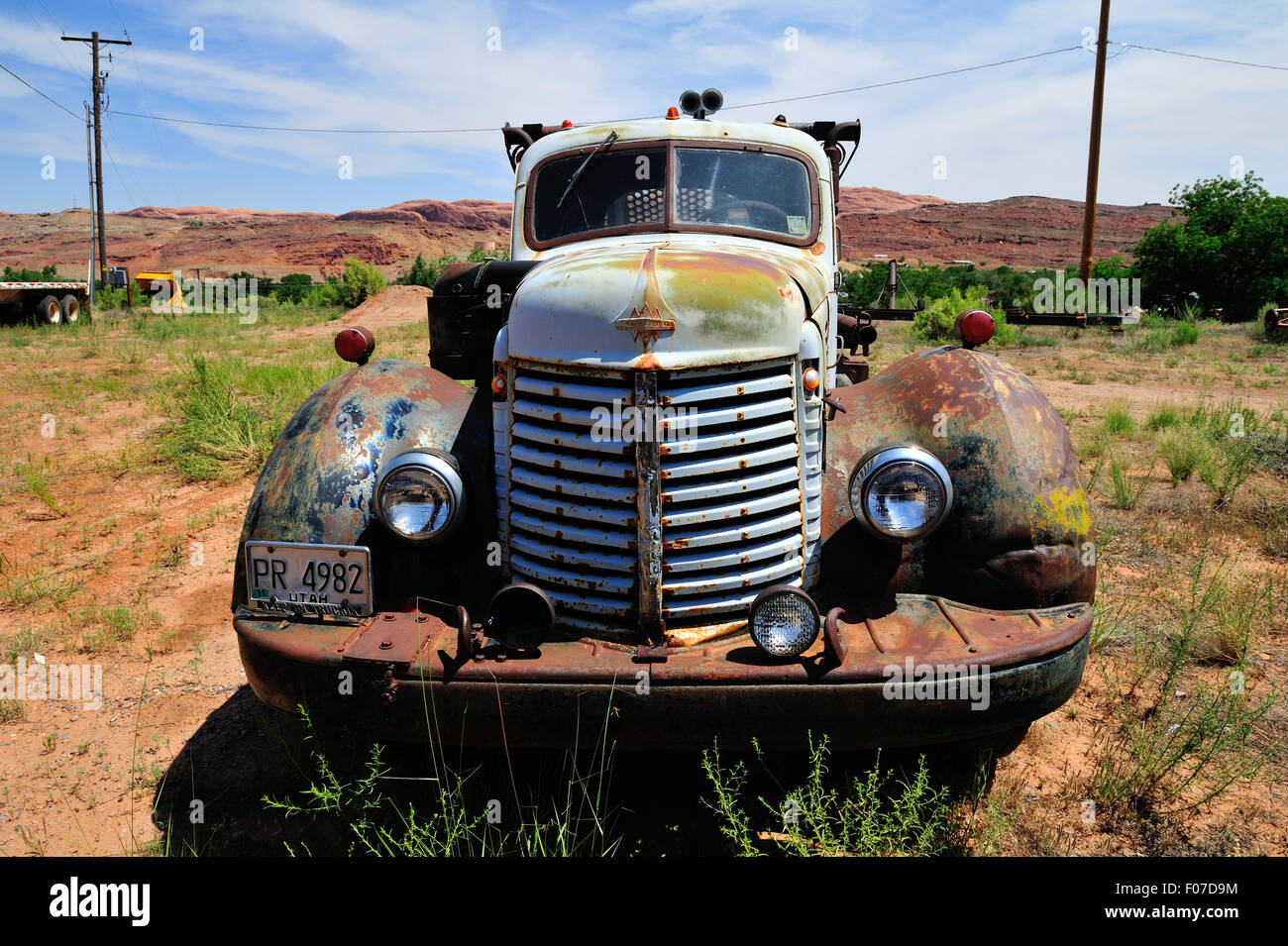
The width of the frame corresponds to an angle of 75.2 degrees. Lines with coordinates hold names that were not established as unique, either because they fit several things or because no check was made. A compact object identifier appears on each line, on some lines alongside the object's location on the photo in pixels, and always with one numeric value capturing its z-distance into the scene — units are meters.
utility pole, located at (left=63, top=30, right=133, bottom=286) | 33.19
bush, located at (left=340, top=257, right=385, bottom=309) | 37.31
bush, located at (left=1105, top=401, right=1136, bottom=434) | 9.38
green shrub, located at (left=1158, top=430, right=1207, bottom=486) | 7.43
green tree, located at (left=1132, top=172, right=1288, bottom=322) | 27.94
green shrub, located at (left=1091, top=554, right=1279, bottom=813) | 3.38
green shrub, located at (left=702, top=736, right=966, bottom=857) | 2.77
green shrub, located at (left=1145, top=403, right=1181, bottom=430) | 9.35
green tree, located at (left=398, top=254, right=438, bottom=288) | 41.84
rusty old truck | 2.71
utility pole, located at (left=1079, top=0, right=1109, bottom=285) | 21.36
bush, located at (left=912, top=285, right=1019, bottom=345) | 19.78
